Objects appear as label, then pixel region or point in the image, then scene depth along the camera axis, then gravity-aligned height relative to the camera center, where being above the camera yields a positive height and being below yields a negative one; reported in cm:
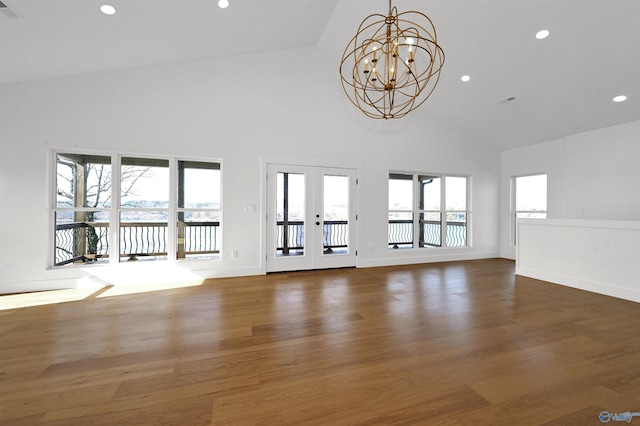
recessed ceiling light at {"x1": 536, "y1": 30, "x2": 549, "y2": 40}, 361 +245
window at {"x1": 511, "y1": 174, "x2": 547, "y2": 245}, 615 +38
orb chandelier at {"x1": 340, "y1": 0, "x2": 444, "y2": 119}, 216 +266
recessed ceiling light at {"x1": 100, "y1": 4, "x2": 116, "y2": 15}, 289 +221
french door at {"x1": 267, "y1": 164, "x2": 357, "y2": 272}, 498 -12
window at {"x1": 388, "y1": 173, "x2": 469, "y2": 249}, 600 +2
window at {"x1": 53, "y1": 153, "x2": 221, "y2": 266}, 406 +1
